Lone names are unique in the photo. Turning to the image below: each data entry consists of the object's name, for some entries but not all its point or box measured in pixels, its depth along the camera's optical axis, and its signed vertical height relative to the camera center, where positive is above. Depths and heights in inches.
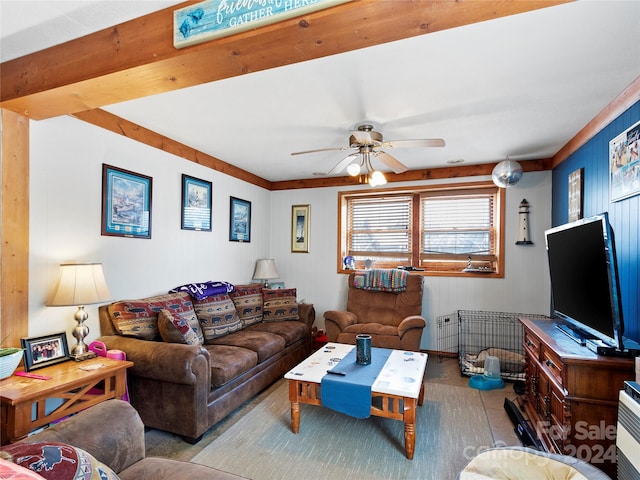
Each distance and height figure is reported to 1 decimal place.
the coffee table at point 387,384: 88.8 -40.0
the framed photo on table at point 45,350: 84.2 -28.8
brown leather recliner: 146.1 -36.2
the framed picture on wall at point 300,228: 207.6 +7.6
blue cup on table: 110.0 -35.2
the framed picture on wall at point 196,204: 147.0 +15.9
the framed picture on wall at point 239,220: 178.4 +10.7
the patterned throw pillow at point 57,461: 37.3 -25.0
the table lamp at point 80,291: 90.4 -14.2
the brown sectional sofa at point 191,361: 94.3 -38.5
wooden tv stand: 73.9 -35.4
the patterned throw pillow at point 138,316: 105.9 -24.3
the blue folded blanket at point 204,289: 136.7 -20.4
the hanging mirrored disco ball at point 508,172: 146.9 +30.0
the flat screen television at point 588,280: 74.8 -9.4
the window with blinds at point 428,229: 175.5 +7.0
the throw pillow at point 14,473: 30.6 -21.5
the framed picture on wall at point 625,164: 84.4 +20.9
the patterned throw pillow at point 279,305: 164.6 -31.5
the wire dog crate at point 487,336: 153.6 -46.2
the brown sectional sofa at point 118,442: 52.4 -32.8
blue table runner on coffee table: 91.0 -40.7
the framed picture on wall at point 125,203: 113.0 +12.5
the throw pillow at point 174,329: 105.6 -27.9
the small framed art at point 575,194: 121.9 +18.0
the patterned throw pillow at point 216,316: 132.5 -30.6
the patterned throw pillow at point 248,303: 155.6 -29.0
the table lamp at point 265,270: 190.7 -17.0
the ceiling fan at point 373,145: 107.0 +30.8
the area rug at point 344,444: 84.0 -56.2
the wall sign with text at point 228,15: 52.4 +36.3
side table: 70.0 -34.0
